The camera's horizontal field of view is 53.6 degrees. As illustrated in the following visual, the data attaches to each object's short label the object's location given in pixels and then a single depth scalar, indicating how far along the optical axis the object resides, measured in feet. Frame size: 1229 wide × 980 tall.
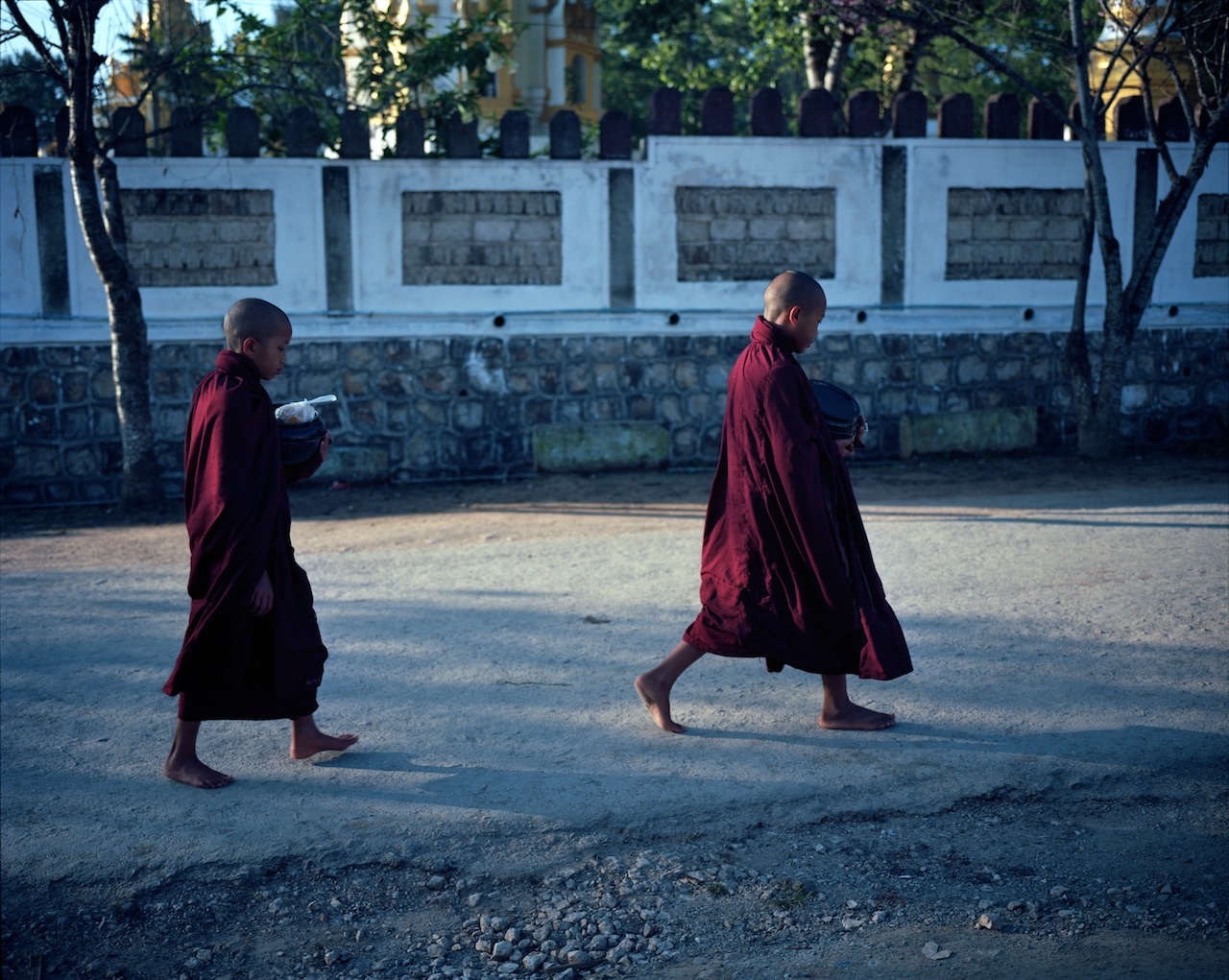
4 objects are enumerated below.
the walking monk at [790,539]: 12.92
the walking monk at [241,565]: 12.18
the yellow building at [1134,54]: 34.06
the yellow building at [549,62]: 103.81
